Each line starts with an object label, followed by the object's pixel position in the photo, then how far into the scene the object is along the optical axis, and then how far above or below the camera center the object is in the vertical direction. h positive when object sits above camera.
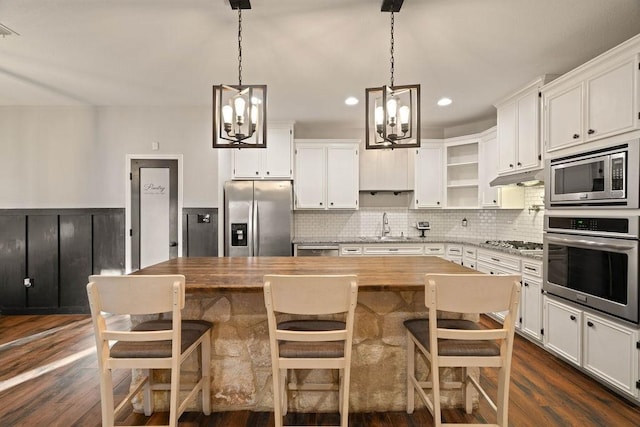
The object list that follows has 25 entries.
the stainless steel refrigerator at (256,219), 4.14 -0.11
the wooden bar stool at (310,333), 1.50 -0.58
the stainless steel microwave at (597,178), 2.11 +0.24
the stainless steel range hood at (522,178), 3.17 +0.34
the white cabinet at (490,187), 4.05 +0.32
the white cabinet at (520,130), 3.22 +0.87
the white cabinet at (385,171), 4.83 +0.60
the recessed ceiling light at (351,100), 3.82 +1.34
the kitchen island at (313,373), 2.03 -0.89
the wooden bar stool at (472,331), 1.53 -0.58
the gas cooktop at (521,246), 3.28 -0.40
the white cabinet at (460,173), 4.72 +0.57
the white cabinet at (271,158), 4.45 +0.73
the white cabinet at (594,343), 2.14 -1.00
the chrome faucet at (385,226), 5.05 -0.24
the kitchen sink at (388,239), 4.54 -0.41
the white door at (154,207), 4.21 +0.05
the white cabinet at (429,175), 4.78 +0.53
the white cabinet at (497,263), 3.37 -0.60
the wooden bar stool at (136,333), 1.53 -0.58
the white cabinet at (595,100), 2.14 +0.83
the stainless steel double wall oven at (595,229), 2.12 -0.14
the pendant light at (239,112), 2.01 +0.63
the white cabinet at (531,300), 3.00 -0.86
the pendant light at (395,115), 2.01 +0.61
